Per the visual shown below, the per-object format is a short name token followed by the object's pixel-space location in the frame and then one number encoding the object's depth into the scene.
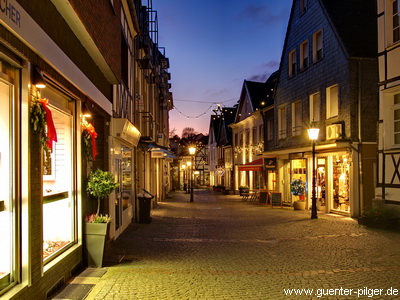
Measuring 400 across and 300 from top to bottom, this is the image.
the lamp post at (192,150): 27.35
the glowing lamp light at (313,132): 15.49
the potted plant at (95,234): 7.49
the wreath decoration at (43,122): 4.95
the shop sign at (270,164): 23.49
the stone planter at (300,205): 20.25
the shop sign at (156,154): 20.17
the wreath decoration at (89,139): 7.66
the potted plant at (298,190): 19.67
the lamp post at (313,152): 15.52
